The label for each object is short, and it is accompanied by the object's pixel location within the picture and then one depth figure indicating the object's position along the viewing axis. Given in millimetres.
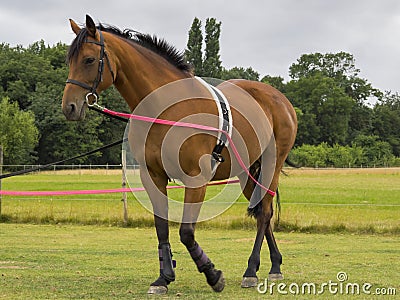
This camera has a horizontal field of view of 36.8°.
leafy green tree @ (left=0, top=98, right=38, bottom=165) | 54938
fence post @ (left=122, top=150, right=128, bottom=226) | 15082
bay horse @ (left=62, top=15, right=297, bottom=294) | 5730
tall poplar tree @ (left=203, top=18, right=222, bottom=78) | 54441
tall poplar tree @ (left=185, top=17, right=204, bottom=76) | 57031
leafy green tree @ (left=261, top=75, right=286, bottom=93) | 85212
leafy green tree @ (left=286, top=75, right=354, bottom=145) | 74500
